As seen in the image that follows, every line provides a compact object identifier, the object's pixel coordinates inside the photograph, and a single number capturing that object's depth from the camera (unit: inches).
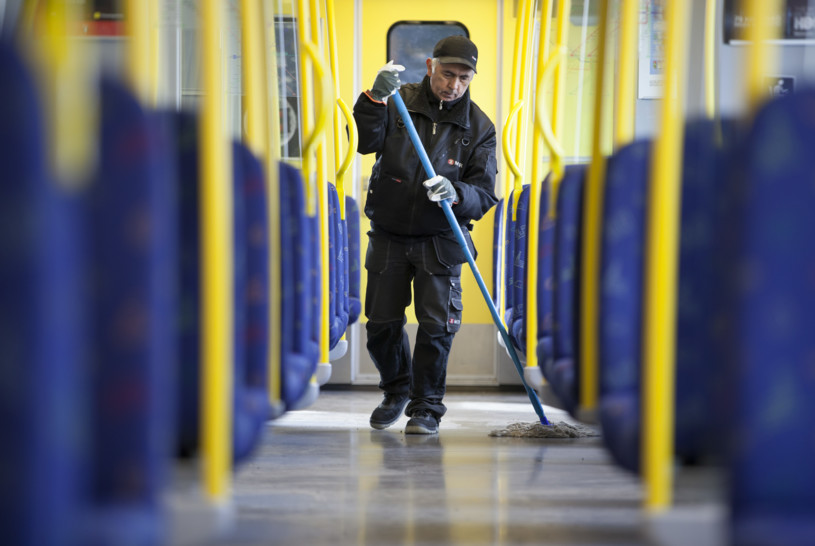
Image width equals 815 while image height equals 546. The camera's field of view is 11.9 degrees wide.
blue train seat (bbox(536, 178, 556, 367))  641.5
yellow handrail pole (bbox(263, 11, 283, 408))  545.0
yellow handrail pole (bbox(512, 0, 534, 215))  694.9
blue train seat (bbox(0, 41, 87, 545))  262.4
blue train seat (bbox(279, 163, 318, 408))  620.0
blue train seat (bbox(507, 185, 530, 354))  684.6
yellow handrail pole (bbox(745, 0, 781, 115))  373.6
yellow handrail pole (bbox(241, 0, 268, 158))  505.1
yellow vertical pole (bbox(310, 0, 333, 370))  647.2
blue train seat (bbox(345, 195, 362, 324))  720.6
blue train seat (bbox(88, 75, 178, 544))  314.6
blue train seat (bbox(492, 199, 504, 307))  722.8
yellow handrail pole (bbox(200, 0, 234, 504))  400.5
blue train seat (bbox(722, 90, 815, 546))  344.9
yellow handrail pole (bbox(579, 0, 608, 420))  544.6
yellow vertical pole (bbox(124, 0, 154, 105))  391.1
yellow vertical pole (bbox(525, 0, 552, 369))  649.0
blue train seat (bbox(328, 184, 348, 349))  668.3
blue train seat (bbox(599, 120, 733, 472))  470.8
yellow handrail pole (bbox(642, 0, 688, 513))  407.2
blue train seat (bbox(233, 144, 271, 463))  501.6
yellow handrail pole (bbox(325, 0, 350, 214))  665.3
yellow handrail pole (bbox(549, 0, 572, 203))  639.8
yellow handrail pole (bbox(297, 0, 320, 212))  630.7
